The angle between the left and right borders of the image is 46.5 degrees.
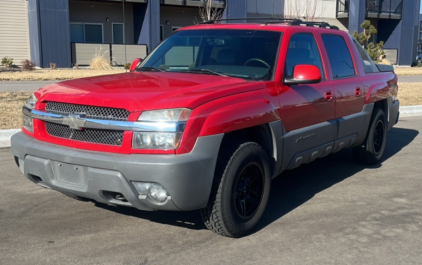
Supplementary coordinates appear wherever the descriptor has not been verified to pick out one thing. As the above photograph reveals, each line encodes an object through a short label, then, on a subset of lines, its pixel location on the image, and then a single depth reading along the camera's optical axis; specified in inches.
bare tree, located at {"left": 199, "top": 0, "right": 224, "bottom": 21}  1045.0
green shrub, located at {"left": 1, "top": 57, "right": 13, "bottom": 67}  889.5
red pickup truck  142.9
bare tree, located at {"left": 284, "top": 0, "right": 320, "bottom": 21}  1141.3
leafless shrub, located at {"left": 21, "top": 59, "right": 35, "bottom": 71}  892.0
